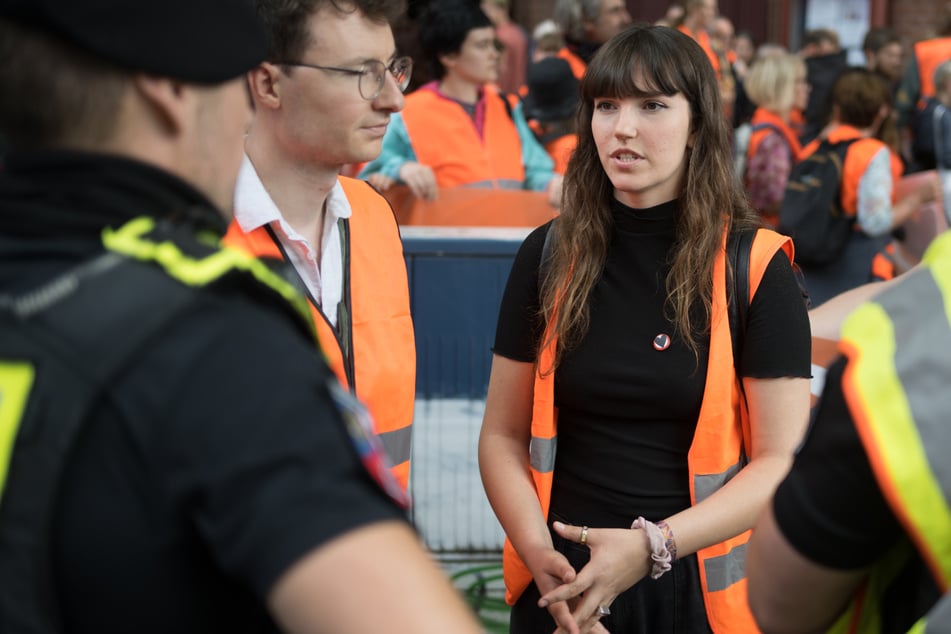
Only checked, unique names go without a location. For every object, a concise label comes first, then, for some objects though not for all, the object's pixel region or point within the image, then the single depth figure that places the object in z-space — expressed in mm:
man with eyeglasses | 2385
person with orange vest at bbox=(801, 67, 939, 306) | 6316
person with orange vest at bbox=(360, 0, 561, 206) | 5441
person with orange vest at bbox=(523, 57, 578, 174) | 6230
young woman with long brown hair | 2357
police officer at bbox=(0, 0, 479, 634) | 1025
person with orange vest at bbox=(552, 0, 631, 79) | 6660
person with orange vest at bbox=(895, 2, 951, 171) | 9156
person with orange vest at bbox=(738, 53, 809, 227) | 7422
